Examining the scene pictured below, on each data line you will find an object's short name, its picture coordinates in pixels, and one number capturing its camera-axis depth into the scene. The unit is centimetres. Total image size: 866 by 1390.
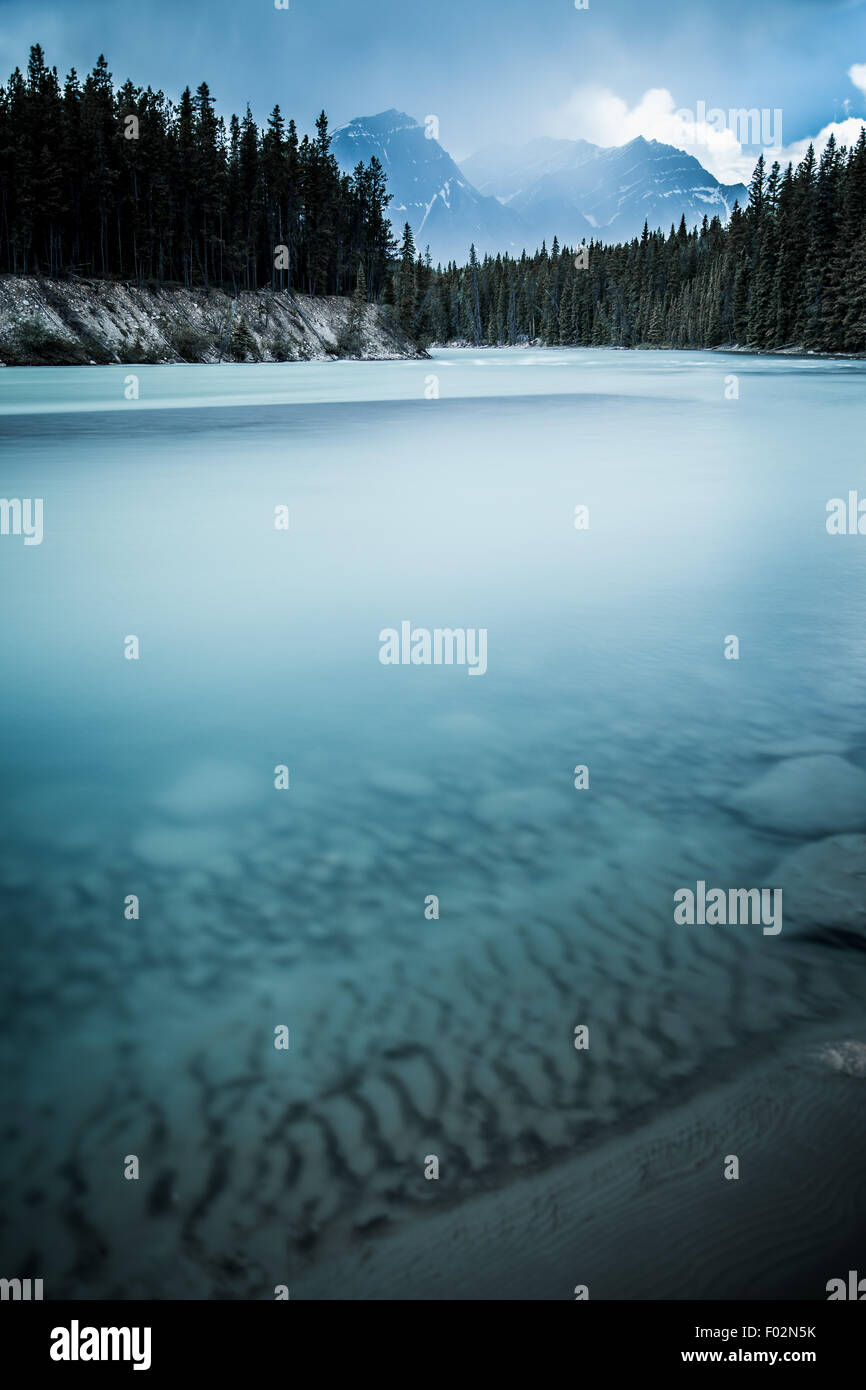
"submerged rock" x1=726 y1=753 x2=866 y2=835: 498
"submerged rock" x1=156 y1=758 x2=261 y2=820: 516
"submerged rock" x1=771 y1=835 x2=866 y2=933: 419
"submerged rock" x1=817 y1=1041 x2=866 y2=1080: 335
